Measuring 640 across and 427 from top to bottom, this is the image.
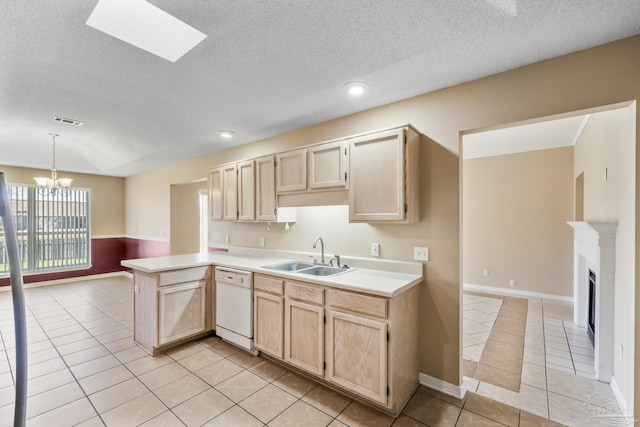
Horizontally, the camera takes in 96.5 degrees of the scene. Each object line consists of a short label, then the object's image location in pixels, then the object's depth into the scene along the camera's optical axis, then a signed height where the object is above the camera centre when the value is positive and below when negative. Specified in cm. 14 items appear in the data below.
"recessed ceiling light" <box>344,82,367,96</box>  232 +104
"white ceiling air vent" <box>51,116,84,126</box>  326 +109
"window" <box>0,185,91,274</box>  570 -32
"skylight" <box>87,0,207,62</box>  157 +111
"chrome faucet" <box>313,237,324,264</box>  302 -37
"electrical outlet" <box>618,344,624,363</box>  211 -107
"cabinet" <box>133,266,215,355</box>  295 -102
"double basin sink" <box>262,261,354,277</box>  288 -59
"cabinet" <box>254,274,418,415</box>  204 -100
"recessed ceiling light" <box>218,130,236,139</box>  354 +101
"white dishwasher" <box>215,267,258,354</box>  295 -101
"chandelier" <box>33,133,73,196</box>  438 +48
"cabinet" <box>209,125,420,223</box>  231 +33
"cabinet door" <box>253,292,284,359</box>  266 -107
